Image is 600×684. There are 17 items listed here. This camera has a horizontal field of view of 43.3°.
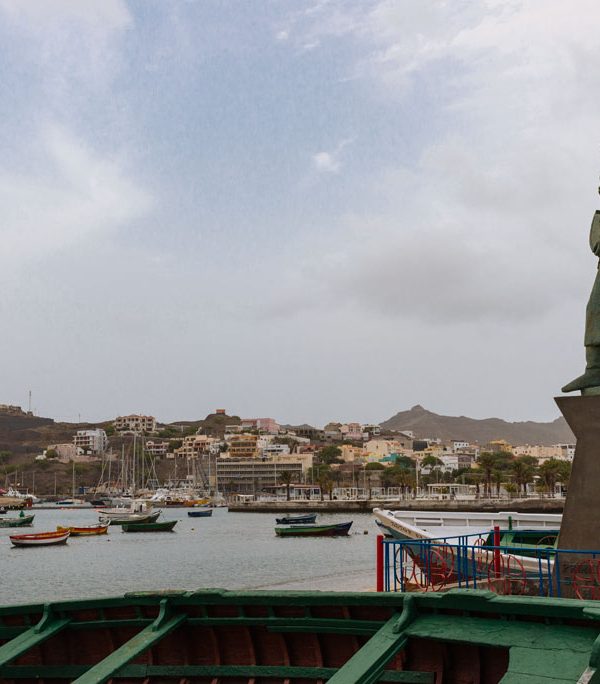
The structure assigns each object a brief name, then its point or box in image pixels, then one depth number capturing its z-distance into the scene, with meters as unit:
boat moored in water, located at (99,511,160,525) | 88.12
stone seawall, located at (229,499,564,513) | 109.44
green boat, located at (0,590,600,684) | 5.53
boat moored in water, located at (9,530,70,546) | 66.50
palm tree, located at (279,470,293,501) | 160.00
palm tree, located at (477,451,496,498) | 129.00
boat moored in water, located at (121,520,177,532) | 86.19
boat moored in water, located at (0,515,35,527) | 99.50
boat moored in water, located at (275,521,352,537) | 73.00
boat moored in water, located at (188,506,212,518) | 118.73
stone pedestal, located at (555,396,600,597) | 10.55
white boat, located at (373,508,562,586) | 13.40
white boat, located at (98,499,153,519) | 100.72
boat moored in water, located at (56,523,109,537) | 76.44
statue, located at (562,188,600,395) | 11.20
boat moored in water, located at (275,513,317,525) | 86.50
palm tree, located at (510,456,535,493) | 133.35
